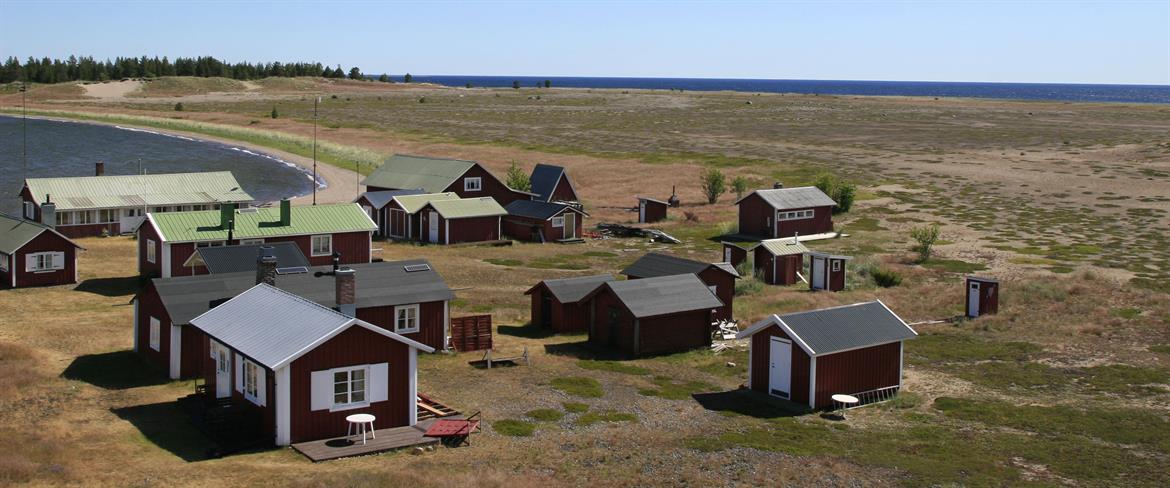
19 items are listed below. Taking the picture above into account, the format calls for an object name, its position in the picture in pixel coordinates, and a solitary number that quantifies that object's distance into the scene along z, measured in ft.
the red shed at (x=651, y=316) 133.69
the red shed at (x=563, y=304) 143.64
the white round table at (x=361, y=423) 94.79
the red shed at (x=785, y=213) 227.40
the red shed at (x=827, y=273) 175.22
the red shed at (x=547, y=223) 223.92
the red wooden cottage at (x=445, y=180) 242.78
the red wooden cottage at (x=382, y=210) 227.81
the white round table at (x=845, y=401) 110.73
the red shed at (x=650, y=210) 247.09
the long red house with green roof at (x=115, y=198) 213.05
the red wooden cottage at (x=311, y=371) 94.27
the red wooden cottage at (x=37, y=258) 166.20
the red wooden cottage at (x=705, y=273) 149.79
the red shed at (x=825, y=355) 112.27
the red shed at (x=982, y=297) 155.22
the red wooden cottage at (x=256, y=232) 168.55
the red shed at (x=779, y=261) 182.09
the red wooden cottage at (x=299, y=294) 116.06
